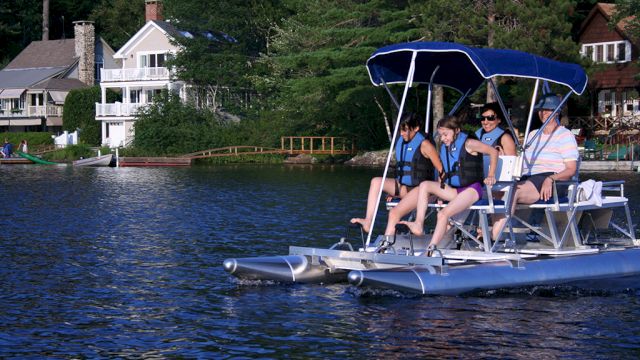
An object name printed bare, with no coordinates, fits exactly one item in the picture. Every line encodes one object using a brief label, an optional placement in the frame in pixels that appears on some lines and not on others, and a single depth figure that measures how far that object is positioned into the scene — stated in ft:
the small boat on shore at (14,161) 215.92
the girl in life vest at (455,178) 47.26
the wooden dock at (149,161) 197.48
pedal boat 46.11
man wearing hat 49.32
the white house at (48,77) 282.97
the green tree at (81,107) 261.44
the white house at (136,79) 244.22
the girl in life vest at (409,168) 48.70
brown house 196.03
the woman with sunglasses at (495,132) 50.39
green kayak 210.38
